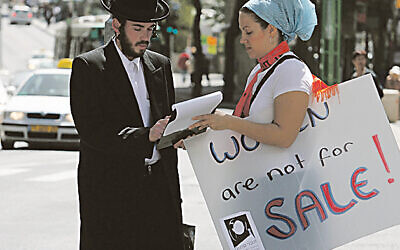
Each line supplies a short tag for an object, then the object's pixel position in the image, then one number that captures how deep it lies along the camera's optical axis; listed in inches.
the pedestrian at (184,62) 1917.1
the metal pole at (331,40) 1027.9
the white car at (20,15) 3750.0
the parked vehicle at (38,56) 2458.7
